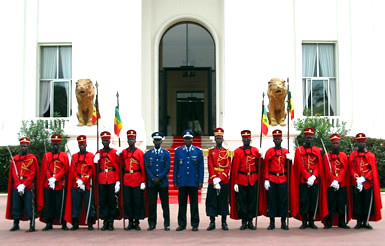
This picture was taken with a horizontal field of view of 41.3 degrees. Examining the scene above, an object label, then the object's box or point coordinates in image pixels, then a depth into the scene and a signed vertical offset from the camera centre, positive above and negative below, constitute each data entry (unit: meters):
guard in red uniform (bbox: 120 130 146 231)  10.67 -1.02
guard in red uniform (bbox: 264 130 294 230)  10.55 -0.91
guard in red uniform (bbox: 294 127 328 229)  10.62 -0.97
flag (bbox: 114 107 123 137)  12.62 +0.34
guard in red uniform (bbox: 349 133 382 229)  10.69 -1.10
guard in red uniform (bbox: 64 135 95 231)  10.64 -1.15
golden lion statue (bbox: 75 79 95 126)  17.28 +1.24
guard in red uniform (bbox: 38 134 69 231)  10.73 -1.11
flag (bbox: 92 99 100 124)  12.52 +0.52
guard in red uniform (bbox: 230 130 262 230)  10.66 -1.01
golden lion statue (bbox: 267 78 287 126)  17.12 +1.21
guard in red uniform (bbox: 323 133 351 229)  10.67 -1.04
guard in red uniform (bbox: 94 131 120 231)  10.73 -1.04
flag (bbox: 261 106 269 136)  12.26 +0.36
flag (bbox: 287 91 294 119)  11.92 +0.78
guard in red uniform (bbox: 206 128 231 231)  10.64 -0.96
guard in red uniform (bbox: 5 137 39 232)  10.71 -1.12
